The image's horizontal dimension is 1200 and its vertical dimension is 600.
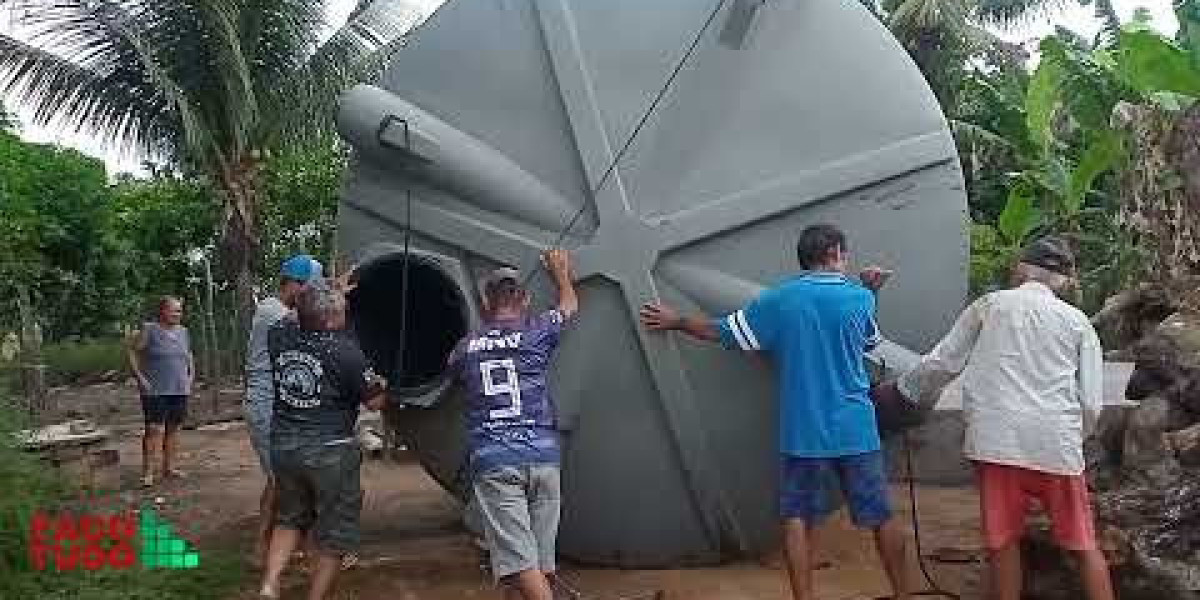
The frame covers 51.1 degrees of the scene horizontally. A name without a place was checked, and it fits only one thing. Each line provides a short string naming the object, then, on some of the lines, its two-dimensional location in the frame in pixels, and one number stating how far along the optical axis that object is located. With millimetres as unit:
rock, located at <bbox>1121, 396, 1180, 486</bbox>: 4688
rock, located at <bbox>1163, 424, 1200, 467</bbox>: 4566
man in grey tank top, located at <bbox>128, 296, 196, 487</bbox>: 8820
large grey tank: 4531
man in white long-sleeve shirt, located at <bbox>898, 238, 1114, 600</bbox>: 4109
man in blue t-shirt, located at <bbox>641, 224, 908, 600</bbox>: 4238
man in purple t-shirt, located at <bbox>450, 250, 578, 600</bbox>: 4207
